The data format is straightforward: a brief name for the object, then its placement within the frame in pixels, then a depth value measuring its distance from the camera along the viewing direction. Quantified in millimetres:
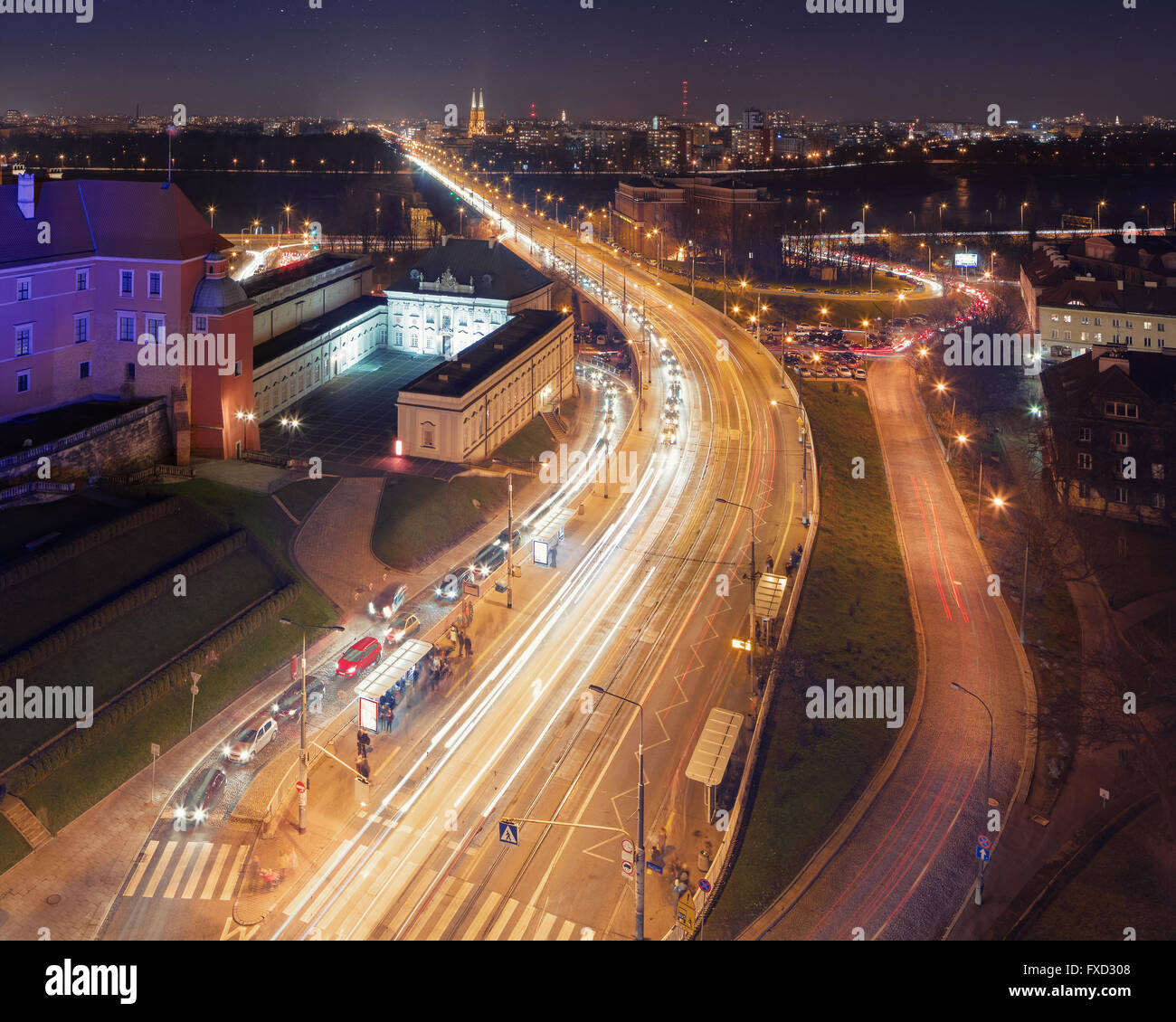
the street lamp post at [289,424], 70112
